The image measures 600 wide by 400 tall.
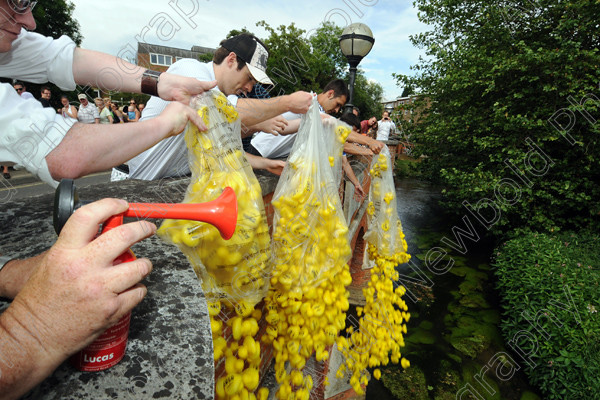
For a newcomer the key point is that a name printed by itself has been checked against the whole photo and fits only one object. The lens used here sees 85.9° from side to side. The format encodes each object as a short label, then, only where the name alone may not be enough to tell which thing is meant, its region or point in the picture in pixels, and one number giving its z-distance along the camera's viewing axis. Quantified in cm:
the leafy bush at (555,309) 470
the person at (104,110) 643
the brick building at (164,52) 2267
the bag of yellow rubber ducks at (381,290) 343
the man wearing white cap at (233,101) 199
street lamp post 535
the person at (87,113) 605
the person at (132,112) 774
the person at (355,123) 429
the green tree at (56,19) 1074
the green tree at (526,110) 652
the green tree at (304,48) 1727
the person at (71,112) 583
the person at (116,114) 738
